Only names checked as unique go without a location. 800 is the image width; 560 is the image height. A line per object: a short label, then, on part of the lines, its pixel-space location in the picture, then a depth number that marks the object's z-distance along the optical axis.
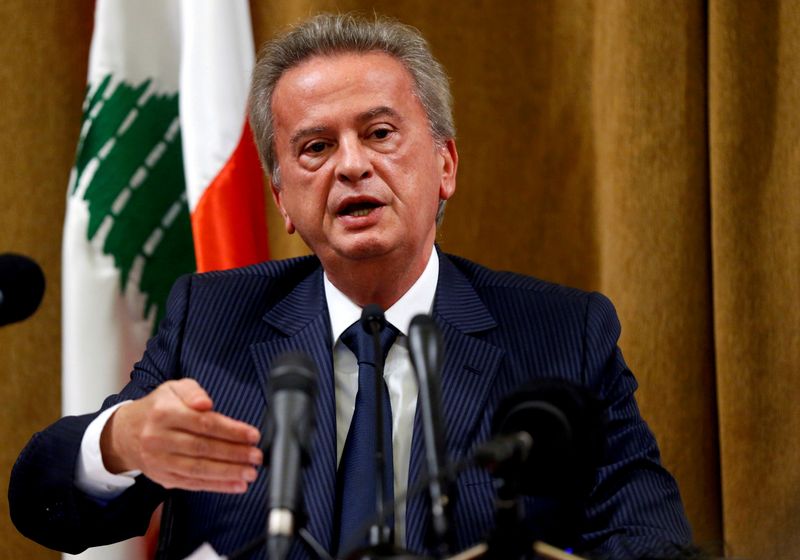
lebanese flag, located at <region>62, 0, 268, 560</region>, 3.93
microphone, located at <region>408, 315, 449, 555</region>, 3.37
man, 3.64
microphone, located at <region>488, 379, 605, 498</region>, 3.39
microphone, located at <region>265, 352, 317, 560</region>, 3.29
